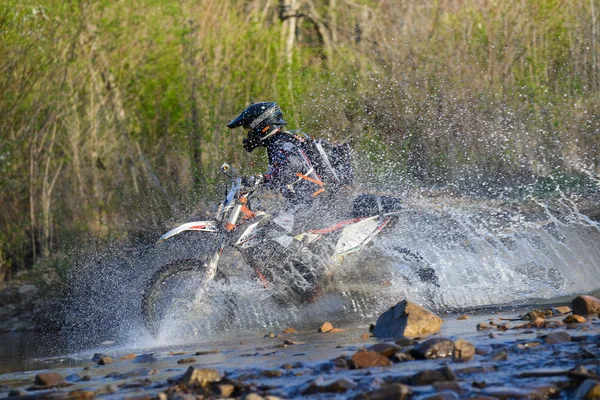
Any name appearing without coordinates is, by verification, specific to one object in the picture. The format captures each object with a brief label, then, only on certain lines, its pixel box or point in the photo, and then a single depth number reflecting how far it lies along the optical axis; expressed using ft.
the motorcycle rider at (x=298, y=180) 56.95
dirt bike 54.75
